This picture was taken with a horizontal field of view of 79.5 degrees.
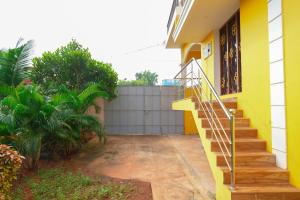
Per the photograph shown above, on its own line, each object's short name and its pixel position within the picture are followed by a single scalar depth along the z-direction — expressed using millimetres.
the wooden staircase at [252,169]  2333
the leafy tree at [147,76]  32868
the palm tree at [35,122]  3908
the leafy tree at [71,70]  6685
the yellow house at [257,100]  2463
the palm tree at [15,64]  4478
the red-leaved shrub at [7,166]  2569
